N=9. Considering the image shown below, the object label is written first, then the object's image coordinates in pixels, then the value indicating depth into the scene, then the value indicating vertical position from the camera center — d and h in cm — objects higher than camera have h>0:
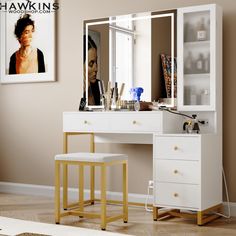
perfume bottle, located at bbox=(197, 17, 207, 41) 388 +57
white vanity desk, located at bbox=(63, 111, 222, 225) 359 -39
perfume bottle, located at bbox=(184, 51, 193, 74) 394 +32
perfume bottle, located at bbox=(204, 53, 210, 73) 386 +32
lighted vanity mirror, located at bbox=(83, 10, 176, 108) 412 +44
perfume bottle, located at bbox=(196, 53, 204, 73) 388 +33
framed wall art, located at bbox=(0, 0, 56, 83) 491 +64
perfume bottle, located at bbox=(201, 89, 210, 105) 386 +7
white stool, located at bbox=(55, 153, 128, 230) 344 -42
